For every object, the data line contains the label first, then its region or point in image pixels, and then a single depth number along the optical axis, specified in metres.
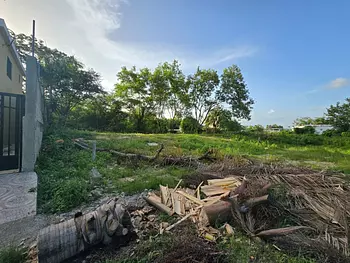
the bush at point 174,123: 21.08
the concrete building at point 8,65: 5.90
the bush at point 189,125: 20.01
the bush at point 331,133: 17.73
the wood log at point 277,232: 2.05
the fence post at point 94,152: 5.46
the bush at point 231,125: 19.28
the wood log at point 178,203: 2.58
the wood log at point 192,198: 2.62
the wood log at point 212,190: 2.88
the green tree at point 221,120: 19.38
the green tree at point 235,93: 19.58
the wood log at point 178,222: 2.19
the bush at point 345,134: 15.94
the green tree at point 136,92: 19.06
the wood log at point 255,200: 2.48
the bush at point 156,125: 19.86
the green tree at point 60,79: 9.73
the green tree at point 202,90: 19.58
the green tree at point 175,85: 19.73
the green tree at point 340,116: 19.29
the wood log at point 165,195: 2.85
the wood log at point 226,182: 3.14
